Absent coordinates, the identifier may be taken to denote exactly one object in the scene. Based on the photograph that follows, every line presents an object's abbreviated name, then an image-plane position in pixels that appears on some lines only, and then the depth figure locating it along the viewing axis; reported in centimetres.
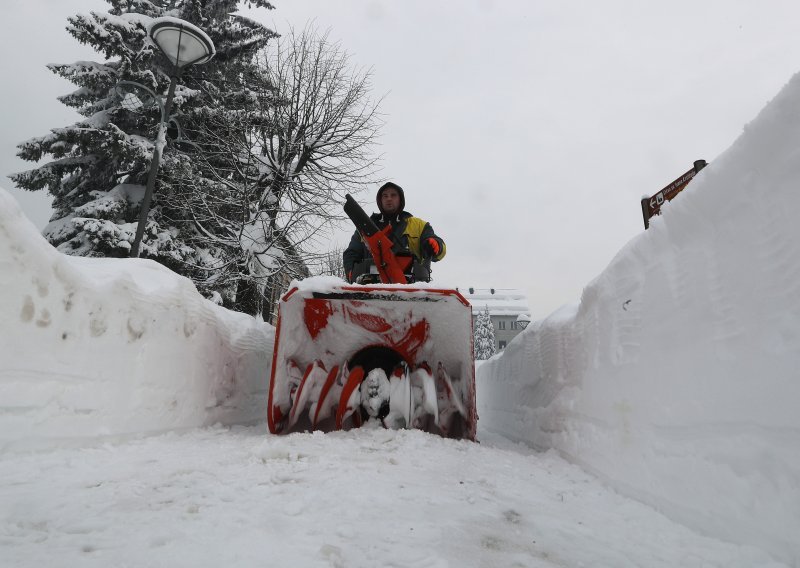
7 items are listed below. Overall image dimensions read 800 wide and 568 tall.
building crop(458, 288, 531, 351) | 5759
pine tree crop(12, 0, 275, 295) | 1105
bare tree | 1040
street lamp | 701
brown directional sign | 409
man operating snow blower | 451
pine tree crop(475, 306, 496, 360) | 4350
